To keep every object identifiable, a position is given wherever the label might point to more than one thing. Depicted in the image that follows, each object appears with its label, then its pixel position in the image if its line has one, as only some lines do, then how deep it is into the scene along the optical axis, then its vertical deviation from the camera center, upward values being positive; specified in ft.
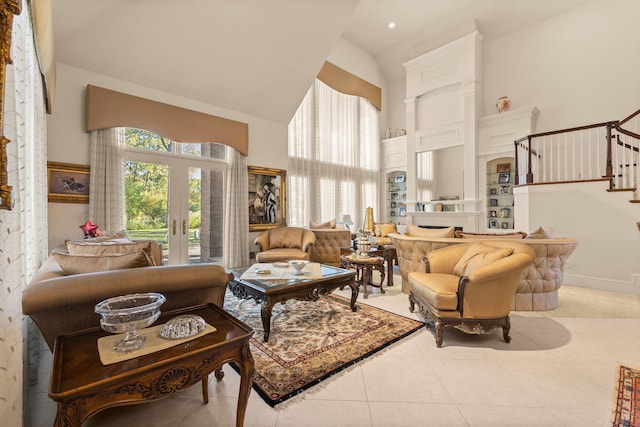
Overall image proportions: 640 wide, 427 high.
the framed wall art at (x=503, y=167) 22.09 +3.57
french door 14.74 +0.59
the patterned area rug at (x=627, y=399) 5.19 -3.89
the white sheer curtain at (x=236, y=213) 17.87 +0.00
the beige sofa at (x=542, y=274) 10.72 -2.45
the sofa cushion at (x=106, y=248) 7.00 -0.88
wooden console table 3.10 -1.96
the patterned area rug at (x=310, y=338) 6.40 -3.77
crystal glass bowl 3.83 -1.51
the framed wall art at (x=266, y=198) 19.30 +1.09
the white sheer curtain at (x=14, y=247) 3.59 -0.47
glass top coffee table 8.14 -2.35
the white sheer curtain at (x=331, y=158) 22.85 +5.05
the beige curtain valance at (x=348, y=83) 24.21 +12.18
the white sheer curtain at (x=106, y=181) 12.93 +1.55
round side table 12.39 -2.32
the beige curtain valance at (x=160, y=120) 12.98 +5.09
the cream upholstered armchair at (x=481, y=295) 7.86 -2.40
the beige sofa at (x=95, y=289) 4.57 -1.39
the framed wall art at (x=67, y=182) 12.10 +1.41
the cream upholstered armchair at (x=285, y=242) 15.64 -1.80
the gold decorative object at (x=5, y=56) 3.34 +1.92
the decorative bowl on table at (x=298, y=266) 9.78 -1.92
